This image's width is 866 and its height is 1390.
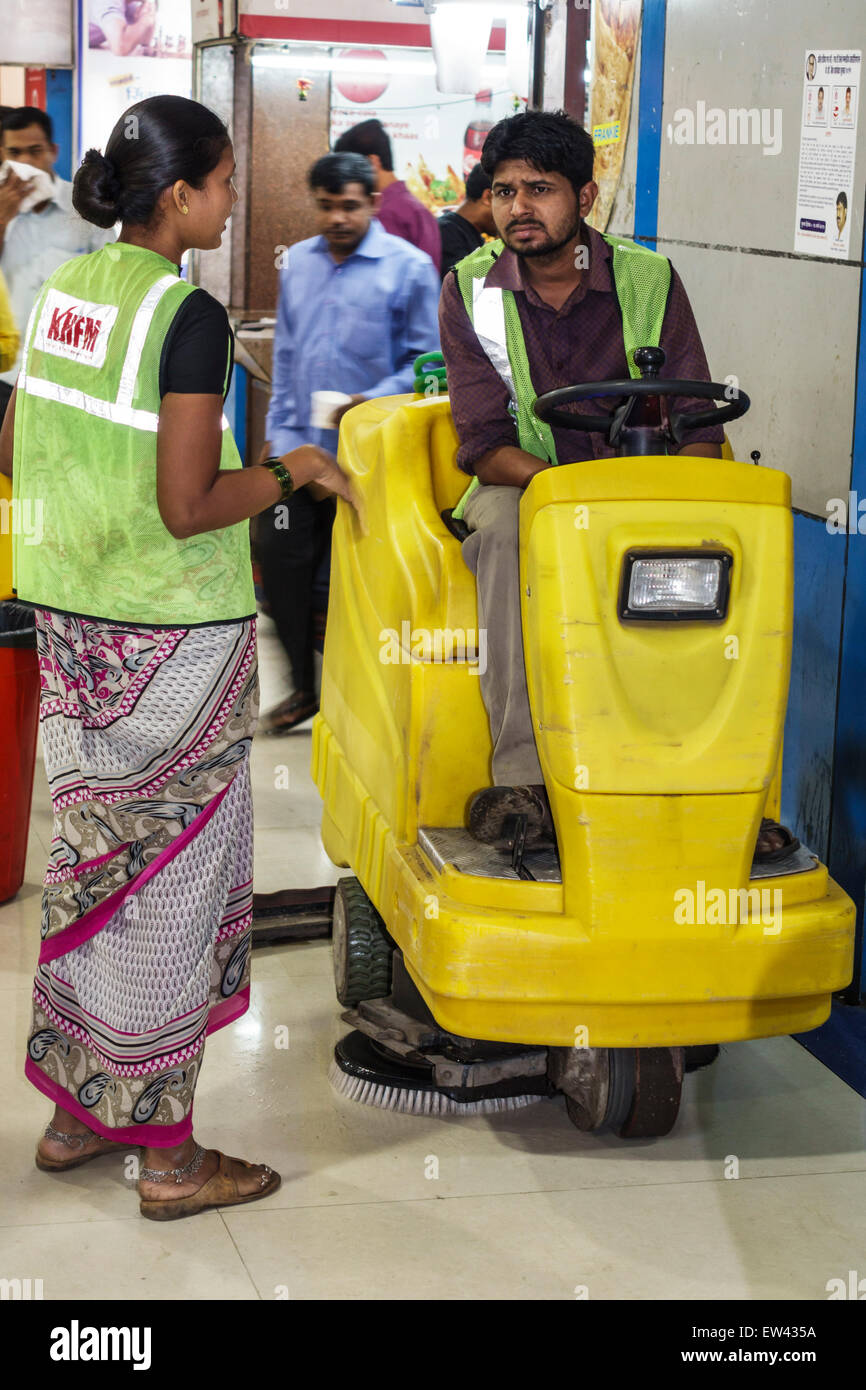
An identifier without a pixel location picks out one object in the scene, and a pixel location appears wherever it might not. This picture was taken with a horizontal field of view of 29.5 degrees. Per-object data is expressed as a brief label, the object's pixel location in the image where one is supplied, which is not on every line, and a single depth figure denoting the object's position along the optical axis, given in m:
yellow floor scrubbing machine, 2.51
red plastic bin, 3.84
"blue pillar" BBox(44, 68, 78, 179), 13.05
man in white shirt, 5.55
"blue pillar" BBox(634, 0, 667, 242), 4.27
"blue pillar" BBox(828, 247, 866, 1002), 3.18
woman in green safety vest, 2.47
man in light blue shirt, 5.12
